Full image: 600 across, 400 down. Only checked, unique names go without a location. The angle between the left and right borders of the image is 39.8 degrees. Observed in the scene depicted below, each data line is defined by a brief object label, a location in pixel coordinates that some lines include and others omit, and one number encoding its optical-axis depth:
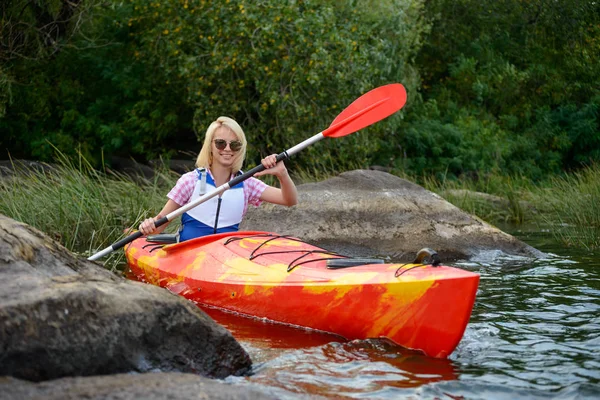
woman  4.88
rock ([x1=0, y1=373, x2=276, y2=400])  2.36
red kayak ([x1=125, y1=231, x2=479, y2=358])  3.45
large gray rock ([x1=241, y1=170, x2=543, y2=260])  6.75
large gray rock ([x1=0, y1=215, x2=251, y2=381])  2.57
